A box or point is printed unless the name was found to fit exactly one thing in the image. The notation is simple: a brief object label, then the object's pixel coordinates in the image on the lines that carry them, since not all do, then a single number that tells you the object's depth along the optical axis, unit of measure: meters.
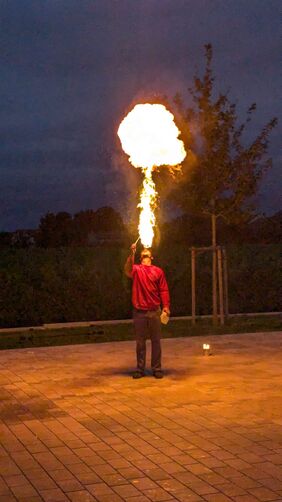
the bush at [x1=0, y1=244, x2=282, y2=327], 19.61
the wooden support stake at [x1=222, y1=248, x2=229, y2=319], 18.95
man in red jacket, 11.87
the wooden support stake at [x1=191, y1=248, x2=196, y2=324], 18.75
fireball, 12.92
